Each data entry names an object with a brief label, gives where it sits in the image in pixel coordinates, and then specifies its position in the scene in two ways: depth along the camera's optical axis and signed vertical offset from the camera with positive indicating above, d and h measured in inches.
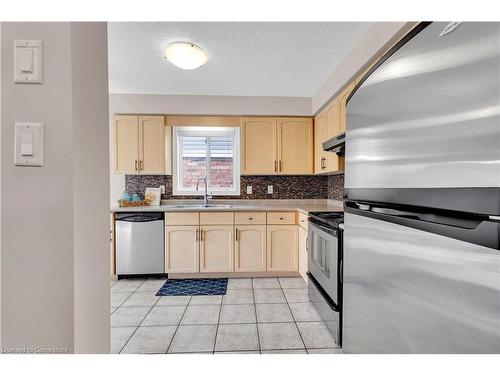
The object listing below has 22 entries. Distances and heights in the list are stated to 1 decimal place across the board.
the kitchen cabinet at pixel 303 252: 110.3 -30.0
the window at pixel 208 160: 143.1 +15.4
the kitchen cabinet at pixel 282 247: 122.9 -30.1
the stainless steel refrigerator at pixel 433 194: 16.0 -0.6
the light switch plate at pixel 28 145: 25.3 +4.2
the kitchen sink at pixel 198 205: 136.7 -10.7
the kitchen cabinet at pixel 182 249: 121.0 -30.6
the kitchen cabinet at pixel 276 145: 134.7 +22.3
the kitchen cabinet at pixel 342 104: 93.6 +31.8
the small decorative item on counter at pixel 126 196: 132.5 -5.3
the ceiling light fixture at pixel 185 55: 82.5 +45.0
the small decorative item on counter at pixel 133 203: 127.7 -8.7
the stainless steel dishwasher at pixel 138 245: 119.3 -28.1
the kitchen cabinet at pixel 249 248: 122.2 -30.5
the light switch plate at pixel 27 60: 25.3 +12.8
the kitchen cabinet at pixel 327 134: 103.5 +24.0
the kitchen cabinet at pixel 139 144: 131.2 +22.4
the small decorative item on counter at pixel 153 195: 138.5 -4.9
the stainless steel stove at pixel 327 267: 68.4 -25.3
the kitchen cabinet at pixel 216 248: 121.5 -30.4
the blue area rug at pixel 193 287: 105.3 -45.2
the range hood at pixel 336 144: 69.0 +12.5
